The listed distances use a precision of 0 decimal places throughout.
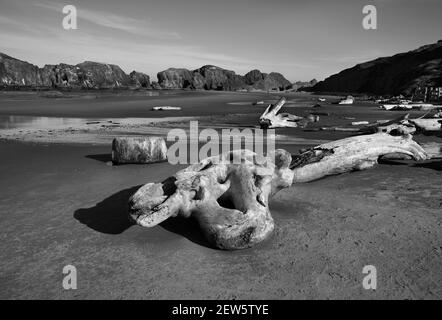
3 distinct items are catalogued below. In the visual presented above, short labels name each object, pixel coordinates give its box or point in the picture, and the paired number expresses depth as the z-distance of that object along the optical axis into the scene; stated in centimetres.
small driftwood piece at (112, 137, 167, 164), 812
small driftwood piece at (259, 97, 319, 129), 1495
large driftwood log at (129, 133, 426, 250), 409
